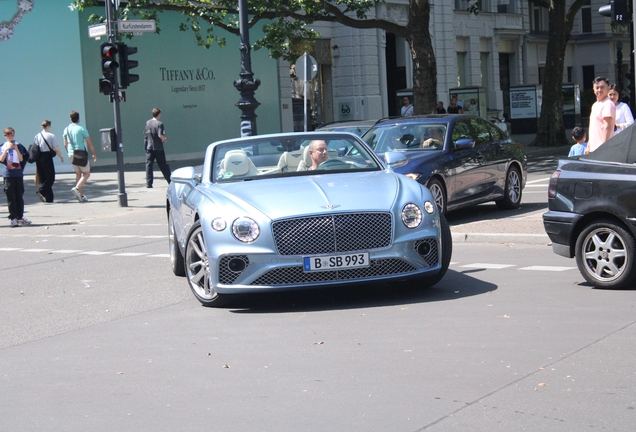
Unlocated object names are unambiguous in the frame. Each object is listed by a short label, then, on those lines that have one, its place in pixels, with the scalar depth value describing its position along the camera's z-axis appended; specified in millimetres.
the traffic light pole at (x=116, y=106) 20031
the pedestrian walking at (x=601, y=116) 12664
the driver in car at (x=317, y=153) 9469
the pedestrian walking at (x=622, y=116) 14636
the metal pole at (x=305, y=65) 21125
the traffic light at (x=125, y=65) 20312
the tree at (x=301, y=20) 26469
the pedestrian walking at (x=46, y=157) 21506
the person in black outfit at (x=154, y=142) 23953
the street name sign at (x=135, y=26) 20094
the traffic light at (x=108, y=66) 19828
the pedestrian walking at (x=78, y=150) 21500
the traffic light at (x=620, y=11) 14484
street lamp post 20000
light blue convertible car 8008
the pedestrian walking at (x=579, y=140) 13891
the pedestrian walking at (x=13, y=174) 17766
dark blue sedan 14242
